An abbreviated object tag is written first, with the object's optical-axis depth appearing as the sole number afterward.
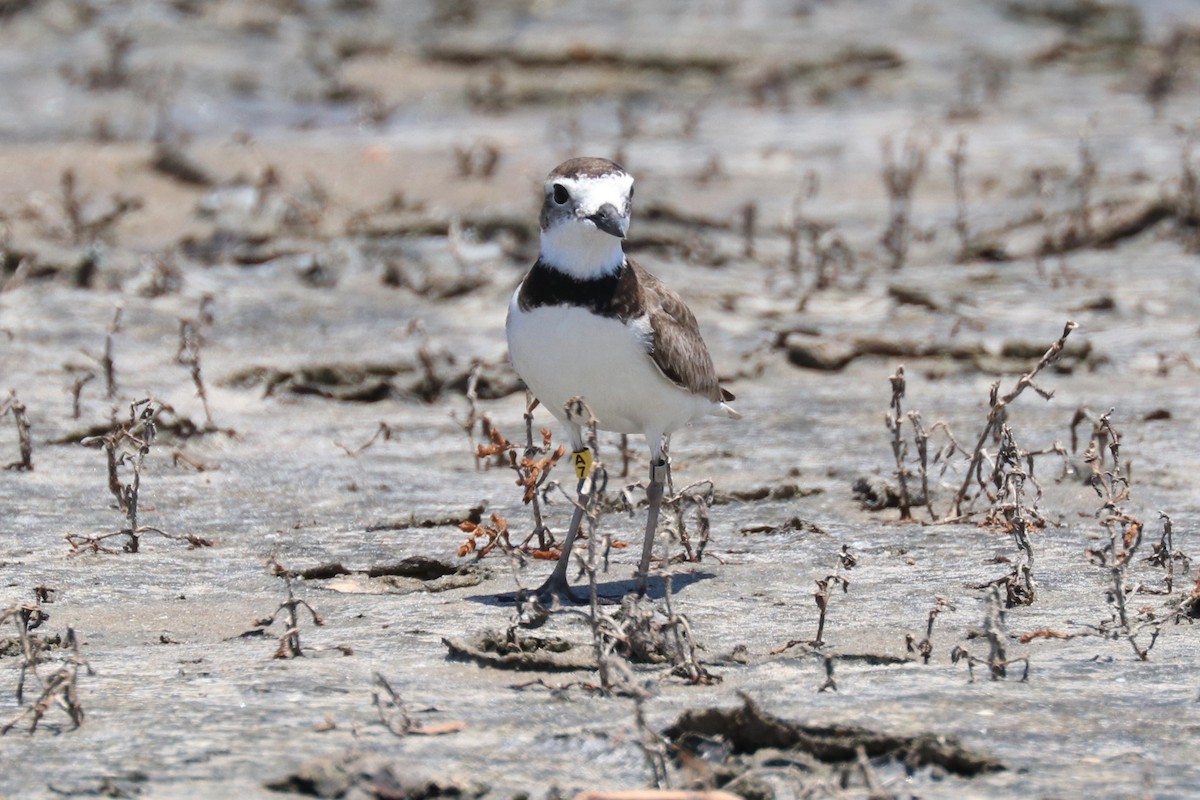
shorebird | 9.27
